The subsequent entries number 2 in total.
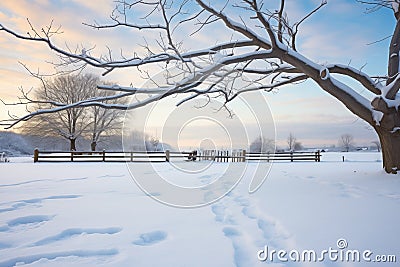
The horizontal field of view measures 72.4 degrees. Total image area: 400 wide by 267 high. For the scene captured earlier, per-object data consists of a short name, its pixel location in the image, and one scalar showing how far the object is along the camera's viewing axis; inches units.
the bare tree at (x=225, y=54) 249.4
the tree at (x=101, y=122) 1122.7
